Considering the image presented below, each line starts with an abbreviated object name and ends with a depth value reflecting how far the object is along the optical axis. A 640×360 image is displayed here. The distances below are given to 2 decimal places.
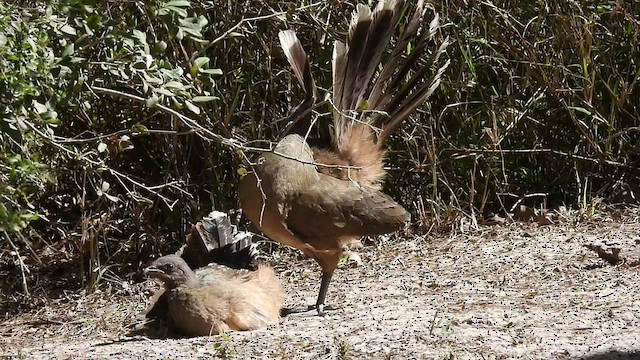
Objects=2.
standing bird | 12.52
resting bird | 11.79
